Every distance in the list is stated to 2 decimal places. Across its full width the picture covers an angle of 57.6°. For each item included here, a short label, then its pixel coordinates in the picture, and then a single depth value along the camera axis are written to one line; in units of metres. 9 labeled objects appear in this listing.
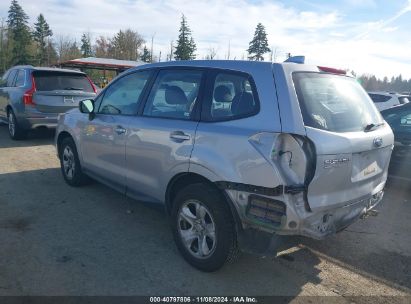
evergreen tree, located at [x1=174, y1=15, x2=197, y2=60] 51.97
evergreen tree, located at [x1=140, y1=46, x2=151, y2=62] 62.19
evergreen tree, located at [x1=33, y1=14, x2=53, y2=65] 60.50
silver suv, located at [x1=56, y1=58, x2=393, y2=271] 2.77
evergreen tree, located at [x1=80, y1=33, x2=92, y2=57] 67.75
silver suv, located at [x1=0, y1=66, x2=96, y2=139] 8.41
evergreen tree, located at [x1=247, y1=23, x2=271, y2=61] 50.97
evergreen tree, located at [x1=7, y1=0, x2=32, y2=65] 54.66
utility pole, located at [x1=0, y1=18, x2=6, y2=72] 53.81
